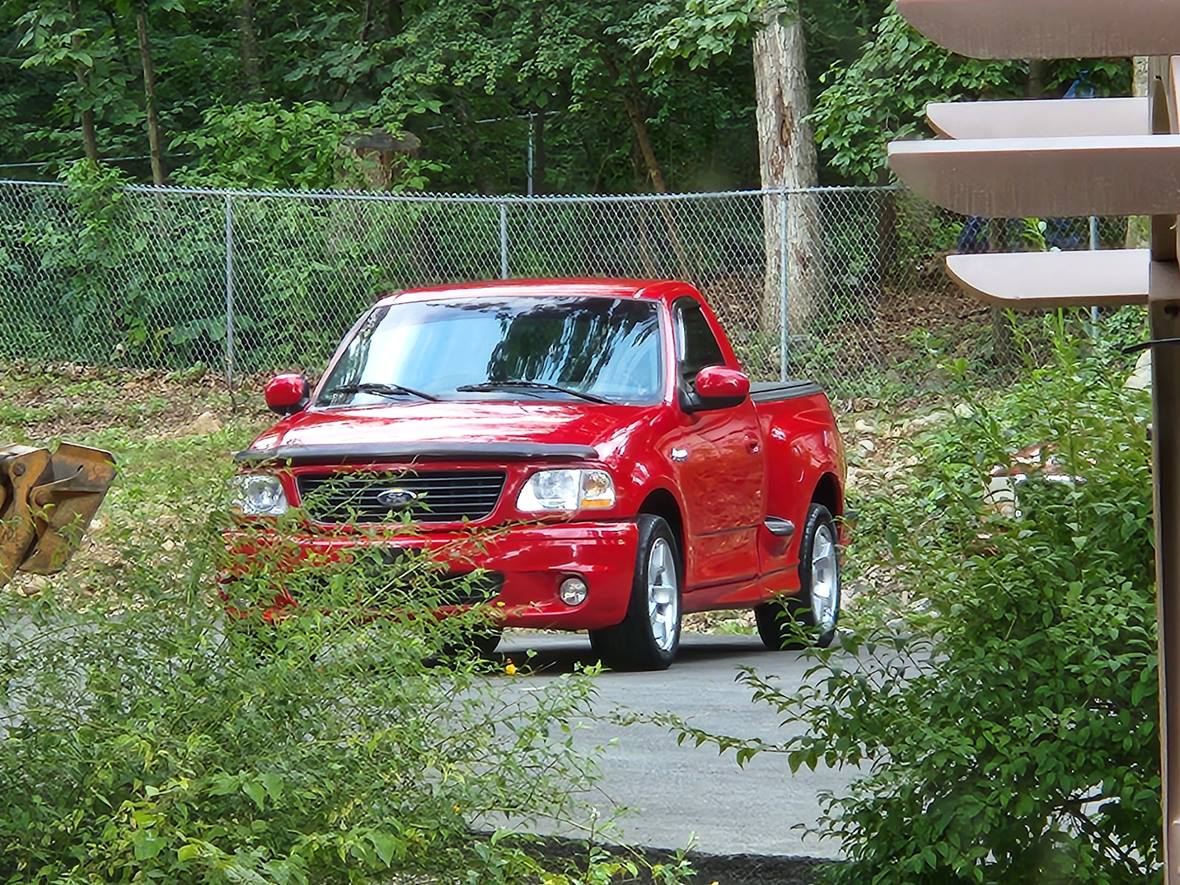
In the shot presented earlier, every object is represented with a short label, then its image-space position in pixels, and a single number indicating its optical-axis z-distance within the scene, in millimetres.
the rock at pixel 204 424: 36156
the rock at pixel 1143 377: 10430
